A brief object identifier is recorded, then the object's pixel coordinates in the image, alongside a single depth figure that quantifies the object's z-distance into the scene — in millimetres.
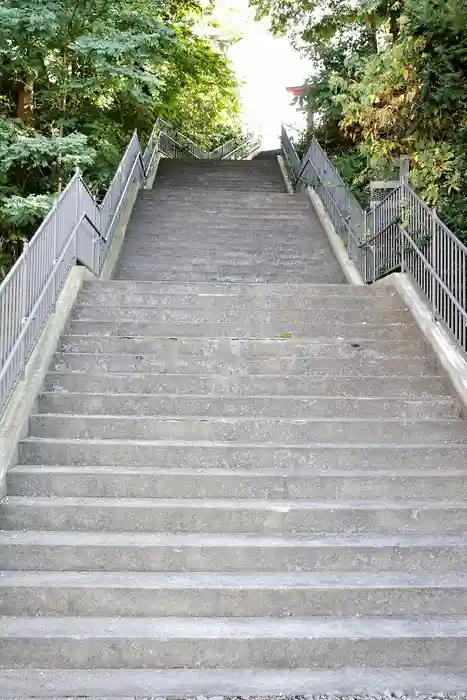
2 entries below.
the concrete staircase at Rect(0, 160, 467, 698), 3098
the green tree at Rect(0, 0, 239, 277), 8680
